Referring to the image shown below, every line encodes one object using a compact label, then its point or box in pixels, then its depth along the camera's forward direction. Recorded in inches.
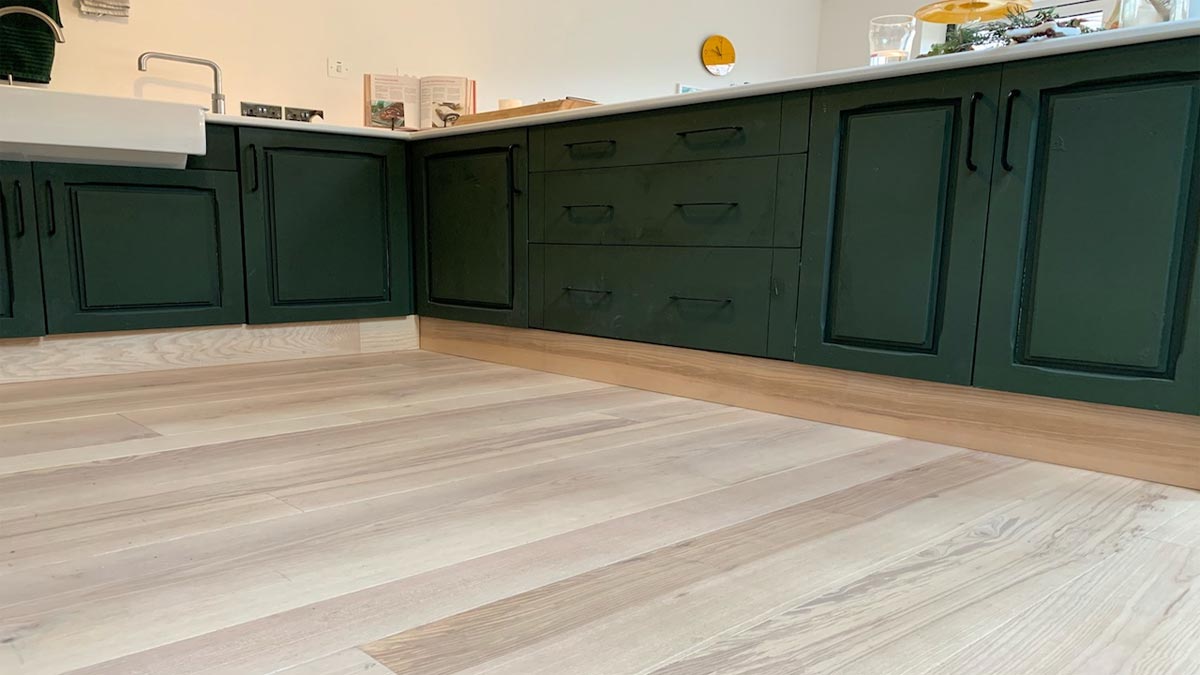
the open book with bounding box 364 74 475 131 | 120.1
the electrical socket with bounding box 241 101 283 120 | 107.2
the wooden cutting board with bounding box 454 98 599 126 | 98.7
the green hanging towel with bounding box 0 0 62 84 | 85.4
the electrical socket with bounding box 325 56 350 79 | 116.8
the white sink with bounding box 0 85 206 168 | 73.6
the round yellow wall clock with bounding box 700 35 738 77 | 173.8
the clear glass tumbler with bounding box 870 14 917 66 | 73.5
